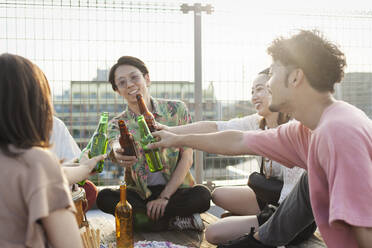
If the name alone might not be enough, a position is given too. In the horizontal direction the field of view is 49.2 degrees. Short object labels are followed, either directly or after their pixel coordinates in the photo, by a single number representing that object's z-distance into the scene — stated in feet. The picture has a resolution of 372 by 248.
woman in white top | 9.52
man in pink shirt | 5.25
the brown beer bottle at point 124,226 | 8.91
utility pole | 15.80
